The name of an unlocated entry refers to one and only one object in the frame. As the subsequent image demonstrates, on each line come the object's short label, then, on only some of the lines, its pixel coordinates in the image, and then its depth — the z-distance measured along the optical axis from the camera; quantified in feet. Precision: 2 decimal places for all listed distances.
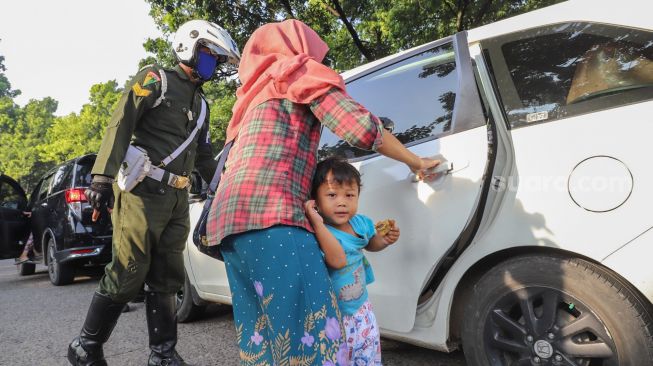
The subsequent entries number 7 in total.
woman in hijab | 4.23
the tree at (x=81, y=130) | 105.50
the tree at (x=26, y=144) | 110.32
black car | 18.10
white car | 4.78
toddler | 4.87
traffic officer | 7.22
